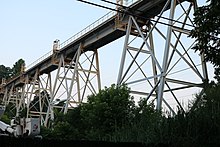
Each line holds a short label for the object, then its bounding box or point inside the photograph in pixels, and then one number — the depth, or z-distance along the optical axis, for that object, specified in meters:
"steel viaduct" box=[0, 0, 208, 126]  19.00
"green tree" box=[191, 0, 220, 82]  11.78
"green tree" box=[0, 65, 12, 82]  79.25
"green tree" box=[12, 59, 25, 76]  71.78
